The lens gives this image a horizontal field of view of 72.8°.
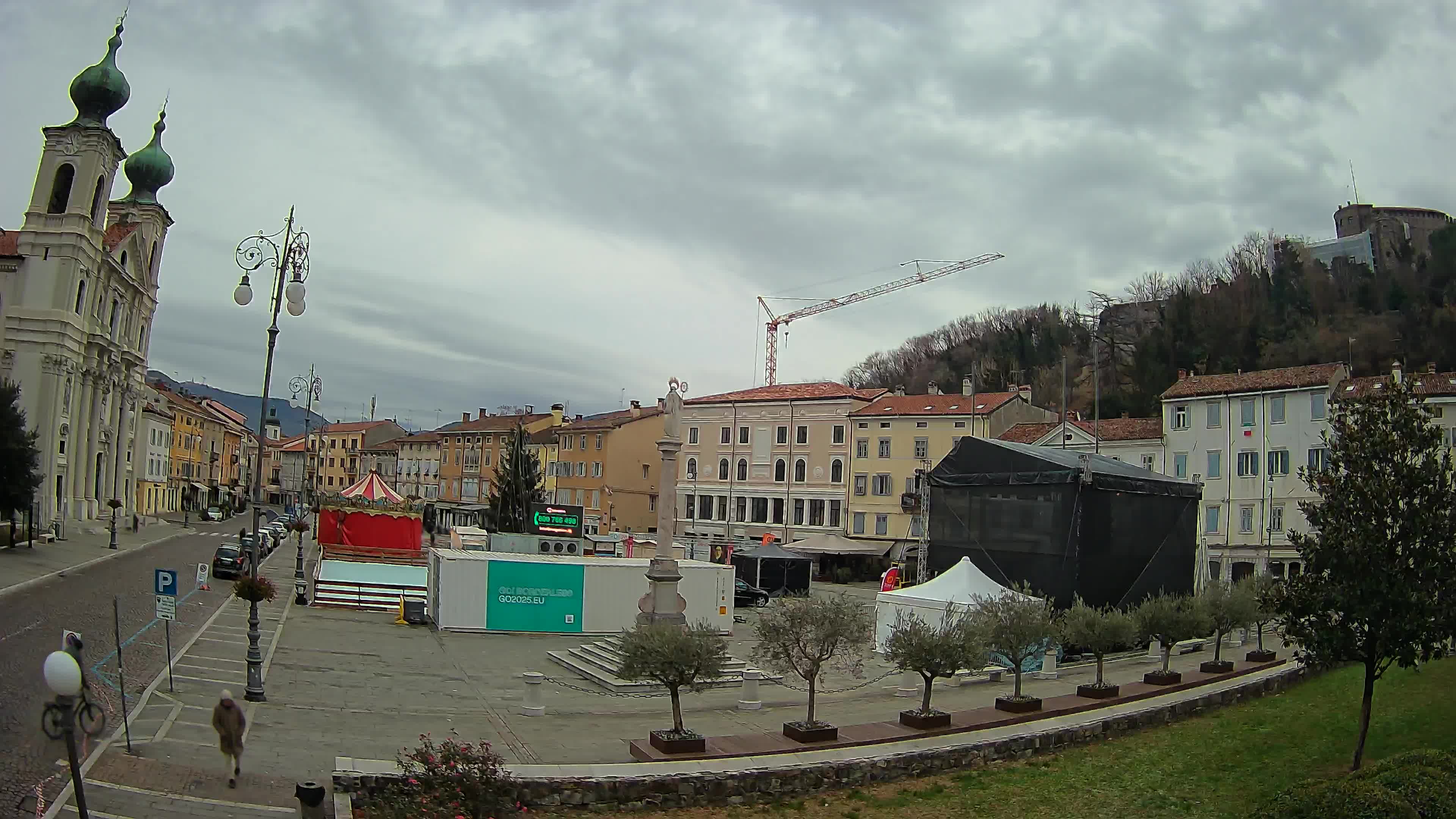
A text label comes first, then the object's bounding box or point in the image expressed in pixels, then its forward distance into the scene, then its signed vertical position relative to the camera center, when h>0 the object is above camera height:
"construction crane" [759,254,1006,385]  115.88 +18.71
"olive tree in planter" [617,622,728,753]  15.37 -2.61
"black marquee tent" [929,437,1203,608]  31.44 -0.35
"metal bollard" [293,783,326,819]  11.05 -3.59
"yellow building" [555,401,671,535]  73.44 +1.49
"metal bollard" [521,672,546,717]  18.84 -3.99
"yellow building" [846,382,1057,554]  58.53 +3.69
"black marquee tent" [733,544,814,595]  45.03 -3.25
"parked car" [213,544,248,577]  40.47 -3.59
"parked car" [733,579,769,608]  42.28 -4.20
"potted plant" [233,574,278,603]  18.48 -2.13
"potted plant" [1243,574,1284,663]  16.06 -1.67
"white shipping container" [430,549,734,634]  30.02 -3.16
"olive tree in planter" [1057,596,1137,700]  21.64 -2.62
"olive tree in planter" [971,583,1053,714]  19.36 -2.38
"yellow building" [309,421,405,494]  129.00 +4.54
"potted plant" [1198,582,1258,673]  24.95 -2.38
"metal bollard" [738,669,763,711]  20.30 -4.03
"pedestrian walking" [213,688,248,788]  12.45 -3.16
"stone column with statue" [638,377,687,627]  22.84 -1.37
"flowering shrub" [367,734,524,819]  10.81 -3.41
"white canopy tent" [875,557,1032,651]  25.64 -2.40
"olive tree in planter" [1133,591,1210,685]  23.05 -2.54
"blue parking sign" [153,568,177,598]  16.62 -1.85
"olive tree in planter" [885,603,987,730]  17.72 -2.64
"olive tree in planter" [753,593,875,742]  17.00 -2.31
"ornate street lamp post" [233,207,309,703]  18.08 +3.32
